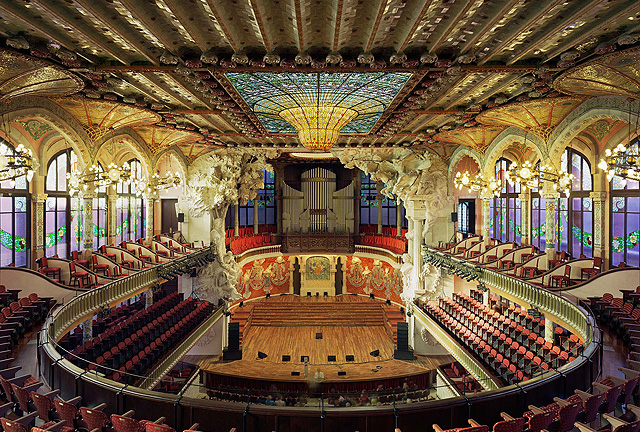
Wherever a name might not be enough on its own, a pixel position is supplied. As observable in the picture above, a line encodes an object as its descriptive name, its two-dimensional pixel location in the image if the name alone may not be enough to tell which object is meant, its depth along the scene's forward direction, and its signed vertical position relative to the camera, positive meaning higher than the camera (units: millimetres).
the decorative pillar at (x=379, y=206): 27369 +696
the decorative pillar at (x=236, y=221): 25953 -267
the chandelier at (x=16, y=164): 7203 +978
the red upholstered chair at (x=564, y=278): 12258 -1931
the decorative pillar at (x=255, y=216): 27344 +54
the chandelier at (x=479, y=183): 12841 +1094
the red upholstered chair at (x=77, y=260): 13352 -1437
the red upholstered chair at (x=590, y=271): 12625 -1762
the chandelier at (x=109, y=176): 10672 +1129
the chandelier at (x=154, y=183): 15281 +1290
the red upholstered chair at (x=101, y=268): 13727 -1721
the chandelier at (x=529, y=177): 9773 +1013
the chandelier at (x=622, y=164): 7258 +929
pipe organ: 27391 +724
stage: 16469 -6438
